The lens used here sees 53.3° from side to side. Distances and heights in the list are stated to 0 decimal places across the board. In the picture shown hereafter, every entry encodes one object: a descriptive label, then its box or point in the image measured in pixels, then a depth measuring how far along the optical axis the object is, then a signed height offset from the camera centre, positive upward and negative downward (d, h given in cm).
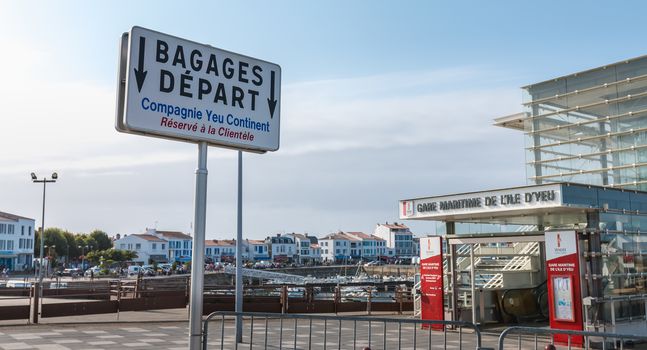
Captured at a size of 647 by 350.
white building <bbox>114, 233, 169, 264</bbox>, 13650 +349
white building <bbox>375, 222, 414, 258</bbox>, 17050 +693
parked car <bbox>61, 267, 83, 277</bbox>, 8470 -139
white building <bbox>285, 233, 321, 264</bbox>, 16425 +340
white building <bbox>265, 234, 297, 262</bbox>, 16100 +388
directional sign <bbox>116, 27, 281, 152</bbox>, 592 +165
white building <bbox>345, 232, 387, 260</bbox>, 16425 +429
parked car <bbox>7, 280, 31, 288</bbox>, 4145 -143
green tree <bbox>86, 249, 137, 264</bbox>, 10219 +111
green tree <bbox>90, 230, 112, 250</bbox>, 12431 +448
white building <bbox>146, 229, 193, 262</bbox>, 14262 +432
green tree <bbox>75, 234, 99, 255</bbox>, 12081 +360
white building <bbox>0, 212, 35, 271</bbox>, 9216 +297
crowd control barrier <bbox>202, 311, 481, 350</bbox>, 1503 -186
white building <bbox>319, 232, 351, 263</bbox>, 16450 +402
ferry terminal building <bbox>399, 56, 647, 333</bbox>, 1568 +83
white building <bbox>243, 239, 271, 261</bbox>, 15838 +320
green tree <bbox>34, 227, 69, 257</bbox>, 11031 +369
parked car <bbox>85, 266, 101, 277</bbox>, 7994 -127
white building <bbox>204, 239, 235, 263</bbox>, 15088 +301
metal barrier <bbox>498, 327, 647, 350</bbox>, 691 -171
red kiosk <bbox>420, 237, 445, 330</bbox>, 1875 -43
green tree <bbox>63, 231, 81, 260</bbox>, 11742 +295
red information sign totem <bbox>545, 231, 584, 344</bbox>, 1552 -40
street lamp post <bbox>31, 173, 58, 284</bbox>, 4022 +523
